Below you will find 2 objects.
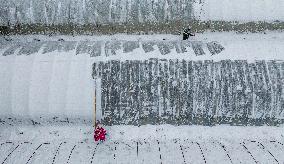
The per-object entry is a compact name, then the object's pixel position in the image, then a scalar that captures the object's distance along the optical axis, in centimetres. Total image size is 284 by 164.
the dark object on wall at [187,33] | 2481
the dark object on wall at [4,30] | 2532
